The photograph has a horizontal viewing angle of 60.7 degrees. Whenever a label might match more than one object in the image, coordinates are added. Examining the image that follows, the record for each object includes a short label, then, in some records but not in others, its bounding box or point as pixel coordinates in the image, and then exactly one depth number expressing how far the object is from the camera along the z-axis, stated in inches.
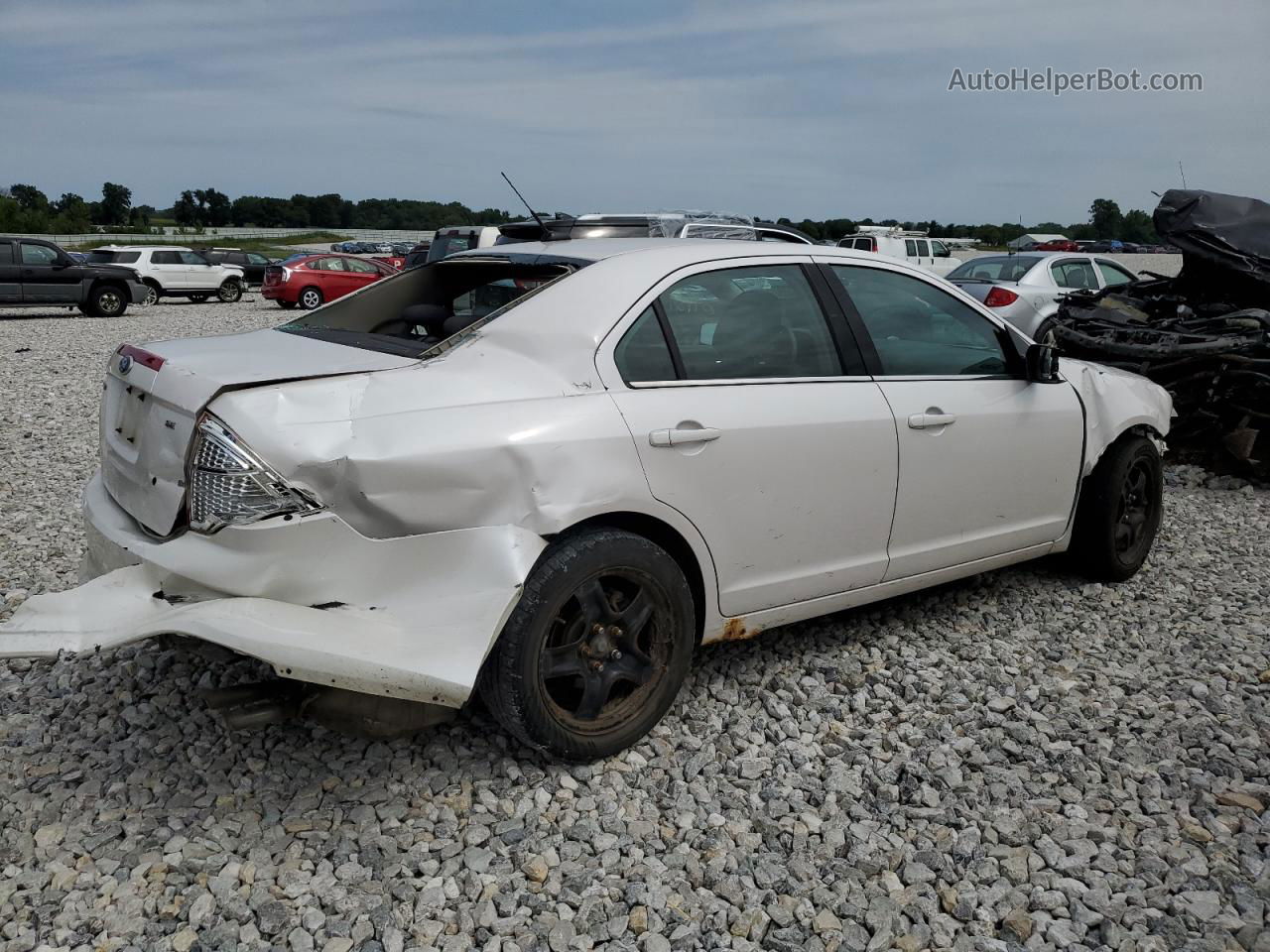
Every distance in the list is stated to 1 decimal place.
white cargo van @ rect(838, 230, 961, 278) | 1041.5
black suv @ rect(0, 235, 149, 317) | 799.7
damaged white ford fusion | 110.4
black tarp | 321.7
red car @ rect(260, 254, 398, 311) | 957.2
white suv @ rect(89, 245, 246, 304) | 1018.7
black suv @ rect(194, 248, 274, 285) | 1231.9
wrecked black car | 298.4
